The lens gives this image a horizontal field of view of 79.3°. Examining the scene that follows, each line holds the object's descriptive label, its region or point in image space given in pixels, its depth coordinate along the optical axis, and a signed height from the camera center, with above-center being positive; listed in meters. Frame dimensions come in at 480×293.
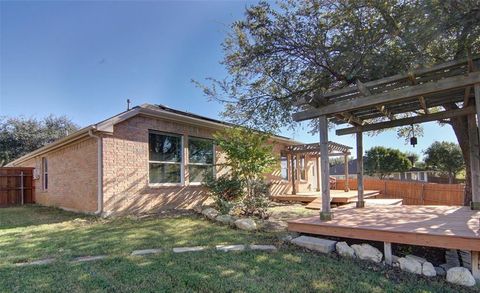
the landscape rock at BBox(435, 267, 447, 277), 3.82 -1.53
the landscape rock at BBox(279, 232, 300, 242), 5.41 -1.48
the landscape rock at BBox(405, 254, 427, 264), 3.98 -1.43
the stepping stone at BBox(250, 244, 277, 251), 4.86 -1.48
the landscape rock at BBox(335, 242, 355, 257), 4.54 -1.45
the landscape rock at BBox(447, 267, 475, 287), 3.54 -1.50
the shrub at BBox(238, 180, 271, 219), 8.19 -1.29
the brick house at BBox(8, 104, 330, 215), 8.16 +0.03
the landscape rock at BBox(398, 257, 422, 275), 3.90 -1.48
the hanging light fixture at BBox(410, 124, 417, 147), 8.28 +0.46
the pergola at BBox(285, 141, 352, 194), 14.66 +0.45
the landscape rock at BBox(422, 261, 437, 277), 3.81 -1.50
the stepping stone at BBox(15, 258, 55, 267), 4.21 -1.43
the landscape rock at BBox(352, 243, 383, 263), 4.35 -1.45
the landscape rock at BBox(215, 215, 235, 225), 6.86 -1.40
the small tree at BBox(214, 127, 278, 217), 8.50 +0.04
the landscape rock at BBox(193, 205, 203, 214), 8.57 -1.43
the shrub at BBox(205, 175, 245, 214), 8.91 -0.84
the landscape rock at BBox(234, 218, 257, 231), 6.38 -1.42
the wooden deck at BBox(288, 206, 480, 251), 3.93 -1.15
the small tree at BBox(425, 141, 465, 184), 28.84 -0.17
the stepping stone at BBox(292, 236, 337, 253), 4.75 -1.43
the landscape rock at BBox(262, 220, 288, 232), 6.53 -1.57
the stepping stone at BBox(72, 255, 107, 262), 4.35 -1.43
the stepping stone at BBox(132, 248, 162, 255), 4.63 -1.43
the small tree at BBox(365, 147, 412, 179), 31.17 -0.38
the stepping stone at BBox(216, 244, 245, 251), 4.83 -1.46
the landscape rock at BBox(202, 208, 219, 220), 7.55 -1.38
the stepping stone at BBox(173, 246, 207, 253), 4.76 -1.45
